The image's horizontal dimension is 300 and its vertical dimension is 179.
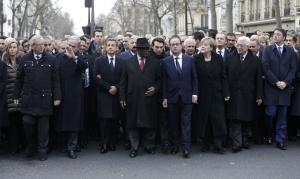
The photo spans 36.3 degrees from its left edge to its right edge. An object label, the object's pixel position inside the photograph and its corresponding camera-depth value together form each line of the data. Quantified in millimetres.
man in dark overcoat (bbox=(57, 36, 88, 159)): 9195
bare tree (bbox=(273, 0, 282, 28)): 23312
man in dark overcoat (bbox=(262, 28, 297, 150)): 9688
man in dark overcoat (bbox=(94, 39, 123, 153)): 9578
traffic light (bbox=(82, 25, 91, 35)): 19280
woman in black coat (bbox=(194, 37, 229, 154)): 9367
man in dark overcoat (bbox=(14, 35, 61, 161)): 8867
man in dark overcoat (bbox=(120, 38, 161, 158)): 9258
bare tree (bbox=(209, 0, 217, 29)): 28606
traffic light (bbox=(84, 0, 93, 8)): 20000
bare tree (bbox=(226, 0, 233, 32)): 25969
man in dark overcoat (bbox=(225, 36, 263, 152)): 9602
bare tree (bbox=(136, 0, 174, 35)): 44194
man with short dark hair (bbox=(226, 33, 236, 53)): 11047
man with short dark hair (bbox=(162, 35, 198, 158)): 9242
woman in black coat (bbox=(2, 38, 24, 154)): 9336
